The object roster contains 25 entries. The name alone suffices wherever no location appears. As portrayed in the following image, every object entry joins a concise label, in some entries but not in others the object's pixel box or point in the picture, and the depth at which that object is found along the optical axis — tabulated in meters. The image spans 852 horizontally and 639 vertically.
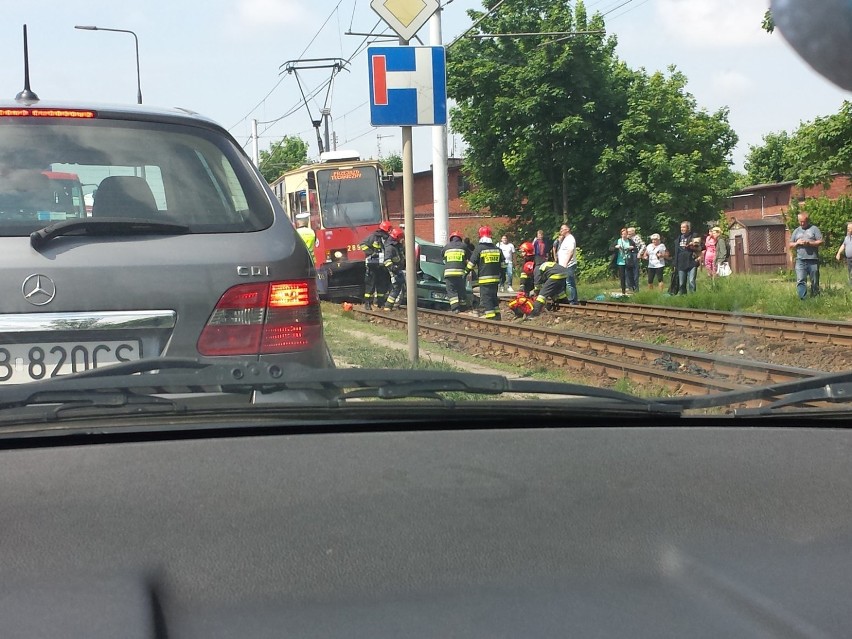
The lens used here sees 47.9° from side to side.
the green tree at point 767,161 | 86.75
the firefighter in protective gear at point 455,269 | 18.17
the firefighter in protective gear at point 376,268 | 20.88
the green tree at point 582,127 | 37.09
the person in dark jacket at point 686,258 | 21.25
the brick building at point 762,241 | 42.77
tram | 23.11
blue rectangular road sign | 8.74
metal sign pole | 9.13
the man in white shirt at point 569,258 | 20.25
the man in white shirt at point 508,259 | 28.22
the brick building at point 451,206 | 66.69
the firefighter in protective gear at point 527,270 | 19.38
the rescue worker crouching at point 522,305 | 18.03
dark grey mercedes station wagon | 3.38
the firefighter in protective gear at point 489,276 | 17.27
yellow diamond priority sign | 8.80
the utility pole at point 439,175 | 23.41
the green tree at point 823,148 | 24.81
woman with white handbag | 27.18
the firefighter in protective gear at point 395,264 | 20.70
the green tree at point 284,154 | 79.00
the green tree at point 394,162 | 91.88
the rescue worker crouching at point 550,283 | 18.46
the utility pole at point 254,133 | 47.13
